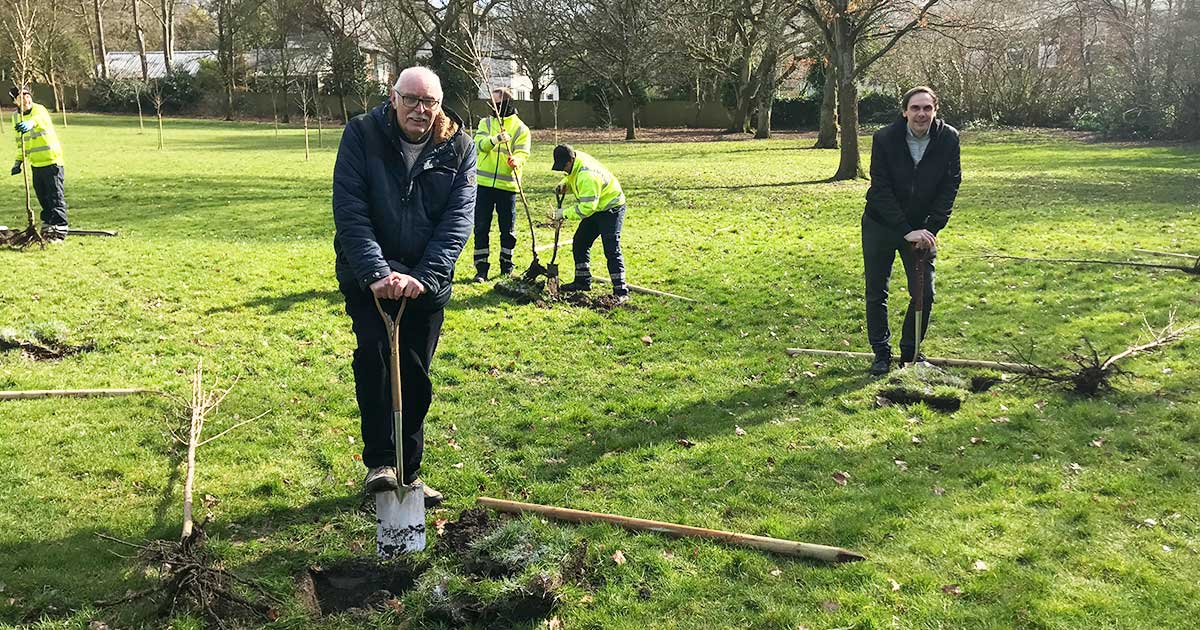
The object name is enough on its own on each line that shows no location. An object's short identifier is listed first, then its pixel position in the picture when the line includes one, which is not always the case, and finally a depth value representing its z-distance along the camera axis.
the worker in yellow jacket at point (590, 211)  8.73
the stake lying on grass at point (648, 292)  9.79
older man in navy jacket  4.08
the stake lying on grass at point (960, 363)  7.02
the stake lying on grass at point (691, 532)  4.25
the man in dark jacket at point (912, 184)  6.61
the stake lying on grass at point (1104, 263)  10.22
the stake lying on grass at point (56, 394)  6.11
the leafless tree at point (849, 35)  19.73
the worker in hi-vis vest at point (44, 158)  11.91
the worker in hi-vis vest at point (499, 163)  9.73
